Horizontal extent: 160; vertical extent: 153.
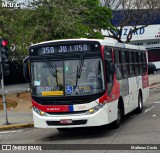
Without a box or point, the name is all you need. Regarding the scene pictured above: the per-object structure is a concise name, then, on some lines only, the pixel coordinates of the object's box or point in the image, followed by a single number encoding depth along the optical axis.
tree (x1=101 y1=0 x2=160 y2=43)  39.62
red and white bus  11.82
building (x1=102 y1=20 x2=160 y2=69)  54.88
